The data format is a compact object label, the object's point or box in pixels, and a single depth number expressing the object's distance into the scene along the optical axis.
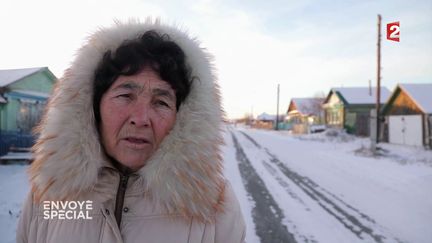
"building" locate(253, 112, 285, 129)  65.25
